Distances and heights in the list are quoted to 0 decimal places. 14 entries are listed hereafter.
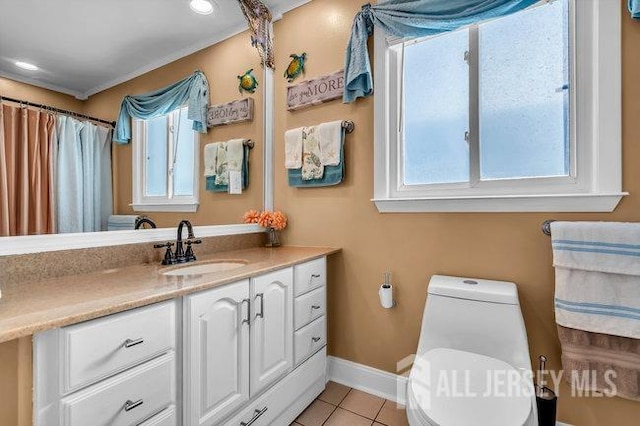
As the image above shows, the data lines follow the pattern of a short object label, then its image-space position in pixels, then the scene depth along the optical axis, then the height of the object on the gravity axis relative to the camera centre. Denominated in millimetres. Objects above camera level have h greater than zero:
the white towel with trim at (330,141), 1806 +443
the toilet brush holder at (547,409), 1285 -870
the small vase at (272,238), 2055 -175
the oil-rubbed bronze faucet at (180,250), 1422 -184
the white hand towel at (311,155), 1878 +372
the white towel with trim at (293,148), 1945 +431
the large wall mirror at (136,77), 1043 +607
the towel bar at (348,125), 1806 +537
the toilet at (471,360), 952 -608
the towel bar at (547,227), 1308 -73
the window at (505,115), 1241 +489
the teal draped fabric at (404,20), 1391 +978
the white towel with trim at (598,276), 1132 -265
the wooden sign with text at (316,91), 1853 +800
